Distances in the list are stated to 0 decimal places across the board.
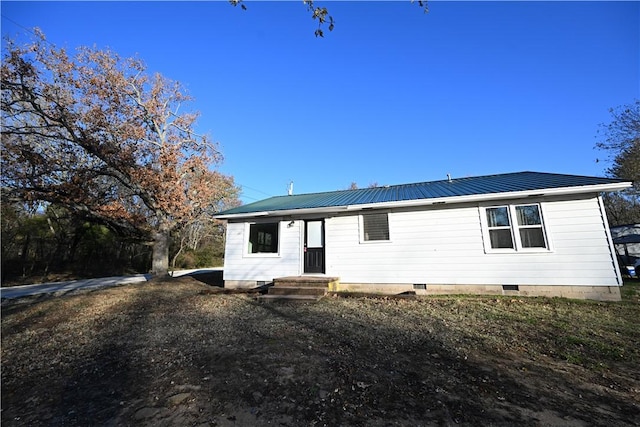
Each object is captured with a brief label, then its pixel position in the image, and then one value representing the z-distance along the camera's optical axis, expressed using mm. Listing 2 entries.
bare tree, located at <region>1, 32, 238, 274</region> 11906
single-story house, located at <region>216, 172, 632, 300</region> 7891
